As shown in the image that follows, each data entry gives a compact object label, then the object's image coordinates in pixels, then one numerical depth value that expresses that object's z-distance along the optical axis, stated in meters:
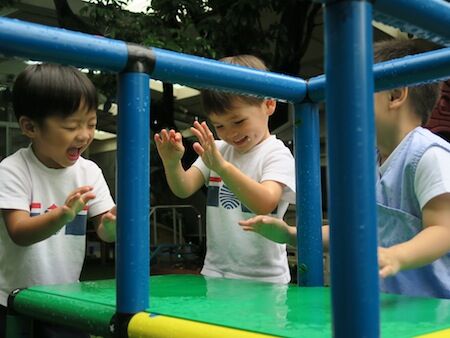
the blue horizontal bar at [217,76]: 0.72
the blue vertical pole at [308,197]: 0.91
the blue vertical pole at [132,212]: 0.64
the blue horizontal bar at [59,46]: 0.57
